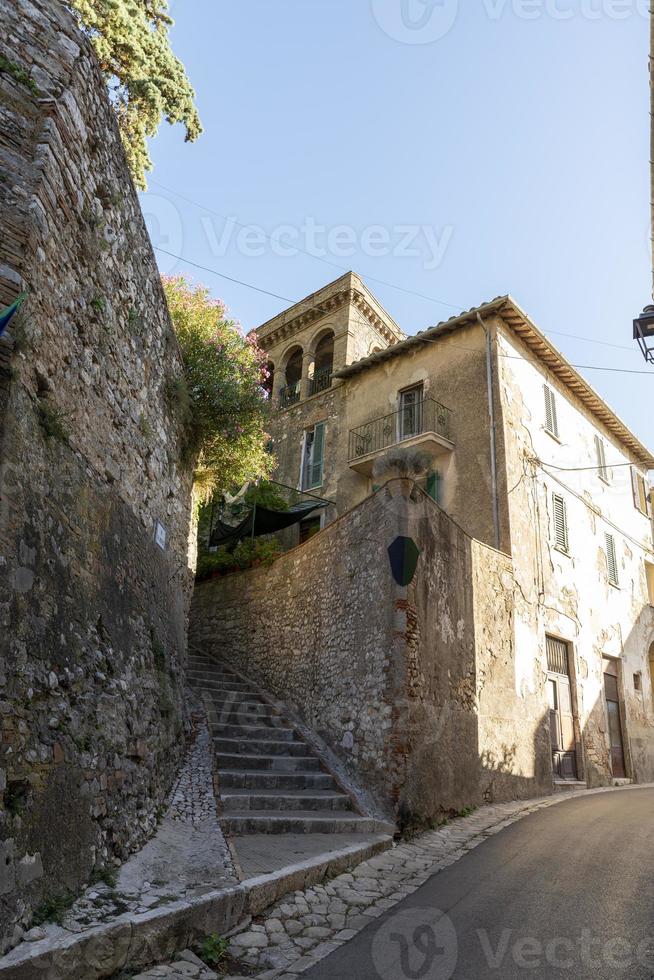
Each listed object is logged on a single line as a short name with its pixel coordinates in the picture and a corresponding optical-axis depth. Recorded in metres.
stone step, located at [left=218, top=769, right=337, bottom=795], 6.97
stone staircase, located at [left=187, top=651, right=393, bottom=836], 6.37
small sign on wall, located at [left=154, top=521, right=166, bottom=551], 6.69
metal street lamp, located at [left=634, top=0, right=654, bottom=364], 9.58
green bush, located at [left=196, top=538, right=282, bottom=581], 13.07
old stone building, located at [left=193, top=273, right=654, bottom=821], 8.31
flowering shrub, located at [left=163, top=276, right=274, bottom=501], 8.51
